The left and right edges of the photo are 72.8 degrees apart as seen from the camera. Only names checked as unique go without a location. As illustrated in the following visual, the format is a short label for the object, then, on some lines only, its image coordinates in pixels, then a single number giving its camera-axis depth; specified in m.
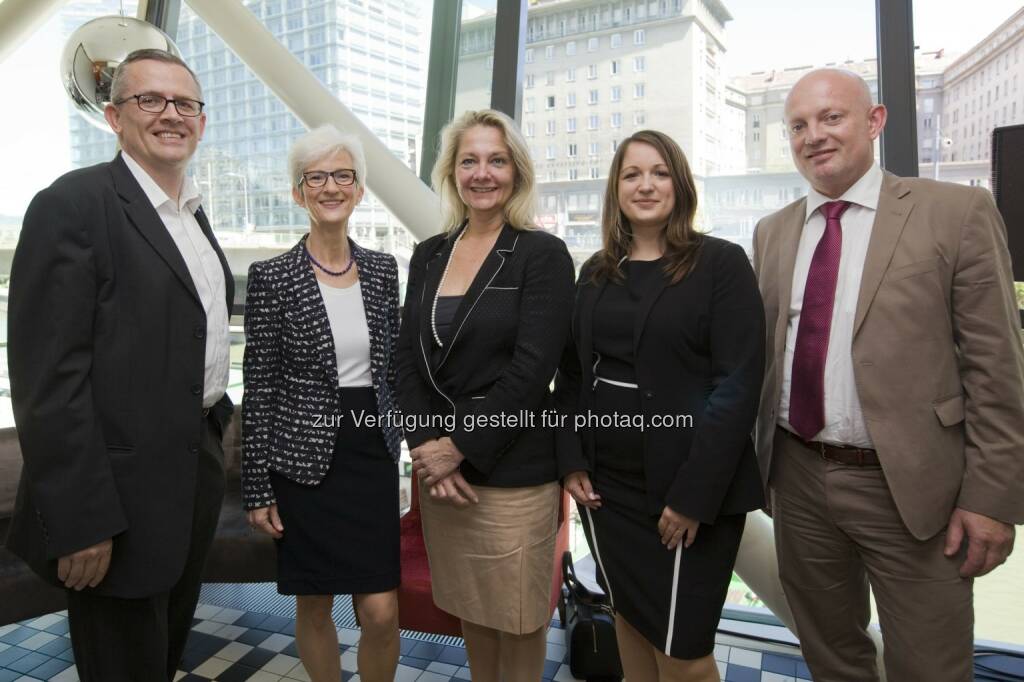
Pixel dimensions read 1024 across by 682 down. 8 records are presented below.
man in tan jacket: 1.64
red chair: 2.60
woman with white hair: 2.02
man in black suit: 1.47
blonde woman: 1.90
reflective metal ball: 3.46
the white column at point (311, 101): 3.39
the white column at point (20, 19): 3.95
